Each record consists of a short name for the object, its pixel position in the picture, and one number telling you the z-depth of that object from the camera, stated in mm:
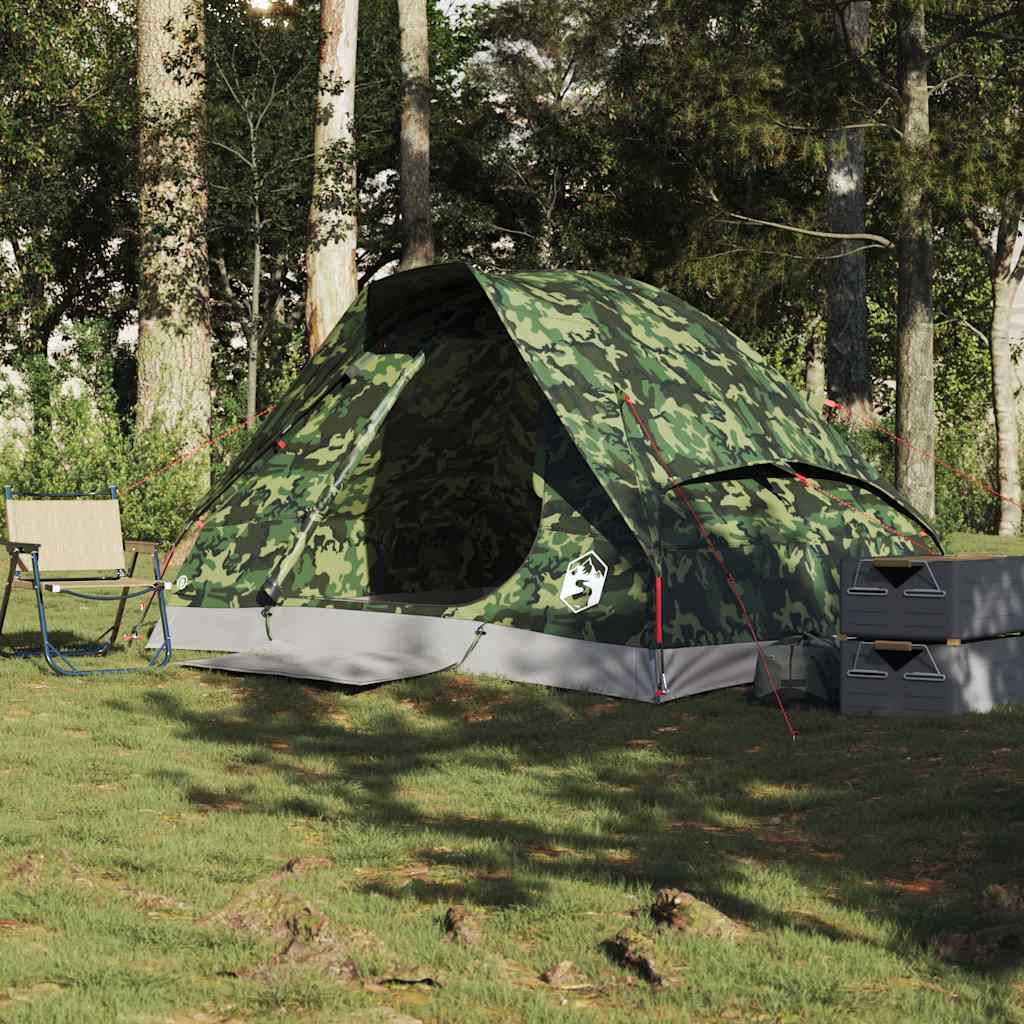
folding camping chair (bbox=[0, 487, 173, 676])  15680
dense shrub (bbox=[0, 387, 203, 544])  29266
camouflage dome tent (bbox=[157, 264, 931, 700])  14711
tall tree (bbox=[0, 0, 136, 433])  37187
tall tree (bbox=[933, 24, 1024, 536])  26562
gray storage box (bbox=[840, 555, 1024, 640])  12680
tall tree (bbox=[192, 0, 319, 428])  35344
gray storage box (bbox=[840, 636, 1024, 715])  12984
